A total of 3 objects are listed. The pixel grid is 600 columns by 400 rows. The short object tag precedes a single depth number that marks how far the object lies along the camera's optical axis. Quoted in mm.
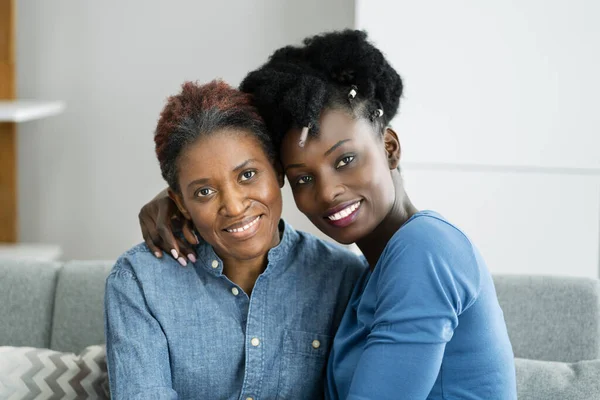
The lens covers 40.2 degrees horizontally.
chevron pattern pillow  1739
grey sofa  1899
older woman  1500
